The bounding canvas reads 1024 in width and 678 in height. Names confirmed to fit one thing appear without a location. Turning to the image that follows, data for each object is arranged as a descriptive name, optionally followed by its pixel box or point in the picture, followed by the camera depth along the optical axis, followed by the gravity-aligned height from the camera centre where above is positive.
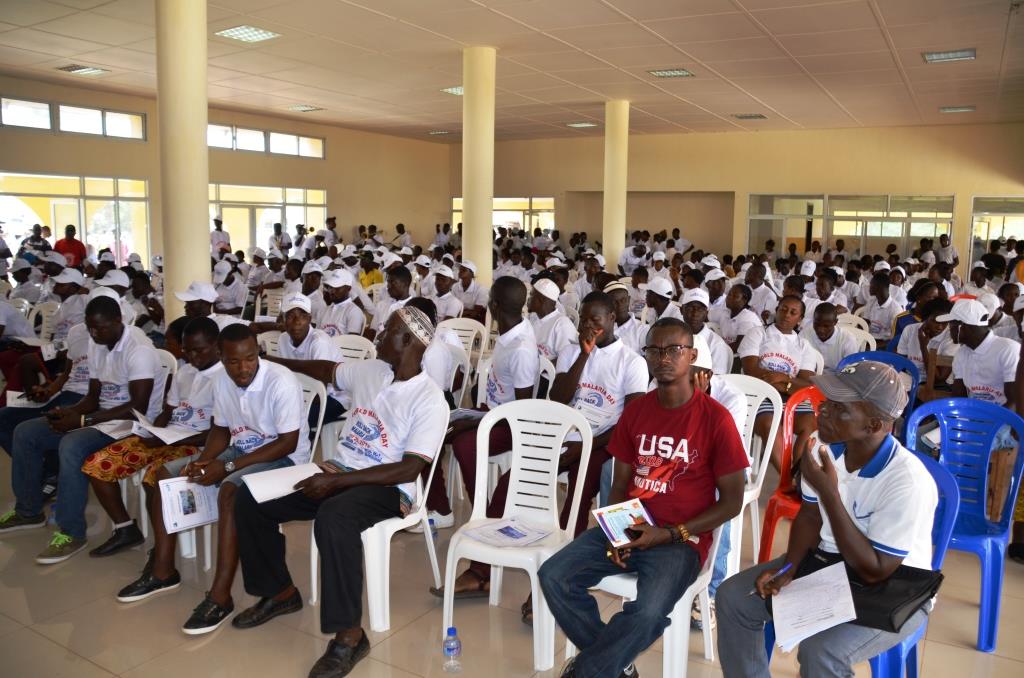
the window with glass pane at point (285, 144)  16.55 +2.23
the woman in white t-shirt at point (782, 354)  4.96 -0.63
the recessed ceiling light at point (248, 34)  8.41 +2.33
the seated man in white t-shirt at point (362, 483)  3.04 -0.94
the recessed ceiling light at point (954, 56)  8.61 +2.28
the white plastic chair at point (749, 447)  3.30 -0.88
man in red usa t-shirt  2.54 -0.87
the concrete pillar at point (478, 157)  9.11 +1.15
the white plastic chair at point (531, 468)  3.15 -0.91
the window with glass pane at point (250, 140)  15.77 +2.20
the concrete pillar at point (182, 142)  5.84 +0.80
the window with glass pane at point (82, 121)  12.80 +2.07
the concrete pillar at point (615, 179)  12.68 +1.28
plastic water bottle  2.96 -1.52
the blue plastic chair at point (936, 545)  2.37 -0.89
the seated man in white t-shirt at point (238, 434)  3.32 -0.84
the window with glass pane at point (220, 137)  15.26 +2.17
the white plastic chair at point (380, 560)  3.13 -1.24
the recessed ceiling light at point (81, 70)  10.78 +2.44
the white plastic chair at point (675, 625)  2.63 -1.24
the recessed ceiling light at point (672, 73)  10.03 +2.36
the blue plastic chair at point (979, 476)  3.00 -0.90
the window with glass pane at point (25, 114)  11.94 +2.02
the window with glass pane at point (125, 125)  13.52 +2.11
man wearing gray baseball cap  2.16 -0.67
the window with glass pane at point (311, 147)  17.19 +2.25
